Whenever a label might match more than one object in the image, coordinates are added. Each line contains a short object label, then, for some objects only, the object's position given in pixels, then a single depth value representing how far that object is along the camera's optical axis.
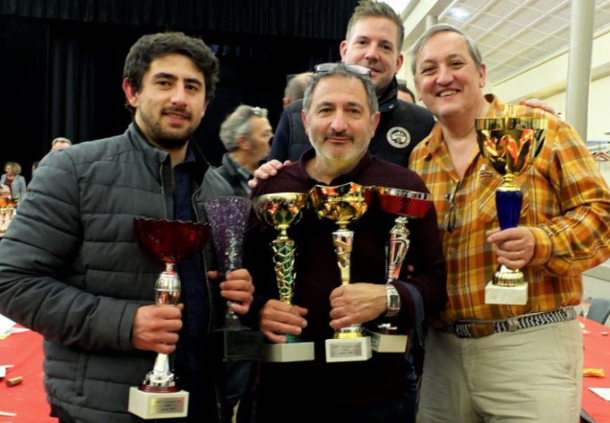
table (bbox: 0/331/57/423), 2.22
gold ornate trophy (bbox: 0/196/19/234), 6.41
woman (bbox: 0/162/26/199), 10.59
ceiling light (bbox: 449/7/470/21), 11.88
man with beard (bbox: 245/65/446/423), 1.74
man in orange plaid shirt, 1.82
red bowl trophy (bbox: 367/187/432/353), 1.77
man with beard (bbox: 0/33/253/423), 1.61
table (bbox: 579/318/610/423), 2.40
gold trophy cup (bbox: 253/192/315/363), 1.76
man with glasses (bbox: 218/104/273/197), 4.01
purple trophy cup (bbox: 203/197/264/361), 1.82
